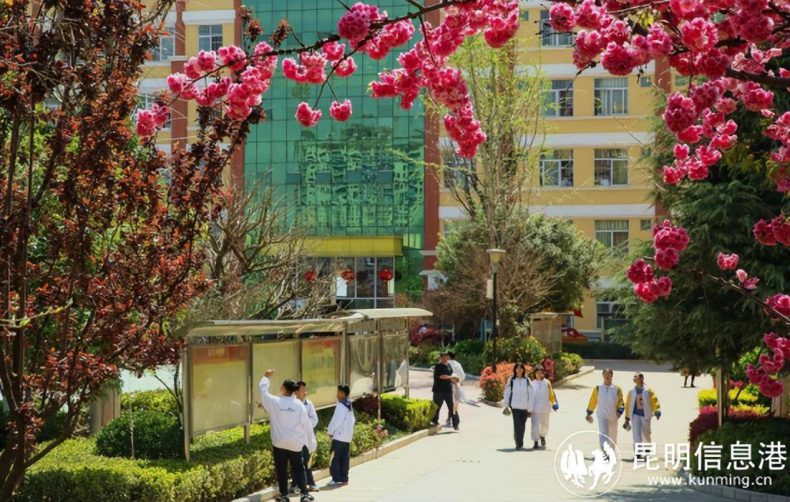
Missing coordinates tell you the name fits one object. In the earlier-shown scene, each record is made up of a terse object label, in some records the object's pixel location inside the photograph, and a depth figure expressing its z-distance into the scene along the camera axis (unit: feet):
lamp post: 102.32
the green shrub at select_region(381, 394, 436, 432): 73.56
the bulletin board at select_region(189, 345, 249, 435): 48.06
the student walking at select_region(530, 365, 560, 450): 67.26
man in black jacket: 77.56
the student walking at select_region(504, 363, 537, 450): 67.67
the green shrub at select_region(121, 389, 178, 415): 65.26
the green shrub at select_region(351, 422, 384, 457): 62.34
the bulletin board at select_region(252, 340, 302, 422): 54.54
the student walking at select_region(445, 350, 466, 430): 78.48
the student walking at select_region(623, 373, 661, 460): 62.75
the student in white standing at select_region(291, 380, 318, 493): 49.96
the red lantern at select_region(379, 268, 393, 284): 139.64
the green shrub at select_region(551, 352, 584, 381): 122.72
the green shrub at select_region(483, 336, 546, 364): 119.14
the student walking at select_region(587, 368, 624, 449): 62.13
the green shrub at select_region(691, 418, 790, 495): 48.93
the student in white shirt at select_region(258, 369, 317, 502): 47.67
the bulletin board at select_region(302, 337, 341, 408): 61.36
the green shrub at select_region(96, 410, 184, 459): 50.21
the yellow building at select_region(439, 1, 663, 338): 170.19
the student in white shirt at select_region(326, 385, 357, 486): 53.47
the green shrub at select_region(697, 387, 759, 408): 73.15
